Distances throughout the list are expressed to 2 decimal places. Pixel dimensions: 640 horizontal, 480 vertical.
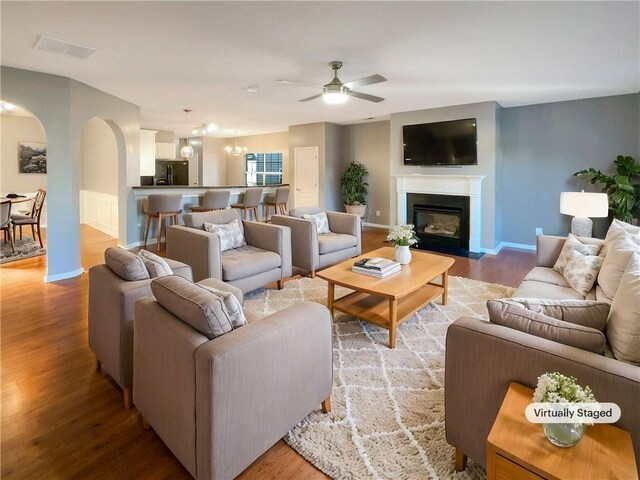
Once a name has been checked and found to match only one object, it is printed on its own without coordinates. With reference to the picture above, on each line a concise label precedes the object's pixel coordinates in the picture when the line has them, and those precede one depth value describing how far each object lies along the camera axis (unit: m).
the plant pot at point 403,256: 3.57
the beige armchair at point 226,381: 1.42
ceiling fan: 3.47
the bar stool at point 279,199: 7.95
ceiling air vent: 3.16
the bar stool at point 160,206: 5.95
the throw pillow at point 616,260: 2.38
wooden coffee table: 2.84
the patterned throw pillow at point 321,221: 5.02
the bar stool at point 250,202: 7.24
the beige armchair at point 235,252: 3.50
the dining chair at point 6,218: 5.35
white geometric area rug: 1.69
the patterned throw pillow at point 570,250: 3.03
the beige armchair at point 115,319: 2.03
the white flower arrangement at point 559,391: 1.09
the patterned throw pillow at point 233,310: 1.70
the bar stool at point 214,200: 6.58
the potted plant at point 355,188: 8.28
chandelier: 10.90
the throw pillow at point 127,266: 2.14
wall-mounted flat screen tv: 5.98
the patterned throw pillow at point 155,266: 2.31
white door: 8.43
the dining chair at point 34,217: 5.98
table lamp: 3.74
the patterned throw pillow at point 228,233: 3.99
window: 10.70
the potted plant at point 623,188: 4.96
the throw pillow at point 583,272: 2.74
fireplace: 6.26
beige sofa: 1.21
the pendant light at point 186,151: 8.30
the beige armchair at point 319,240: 4.51
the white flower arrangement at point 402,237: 3.53
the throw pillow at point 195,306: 1.55
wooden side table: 1.03
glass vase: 1.10
